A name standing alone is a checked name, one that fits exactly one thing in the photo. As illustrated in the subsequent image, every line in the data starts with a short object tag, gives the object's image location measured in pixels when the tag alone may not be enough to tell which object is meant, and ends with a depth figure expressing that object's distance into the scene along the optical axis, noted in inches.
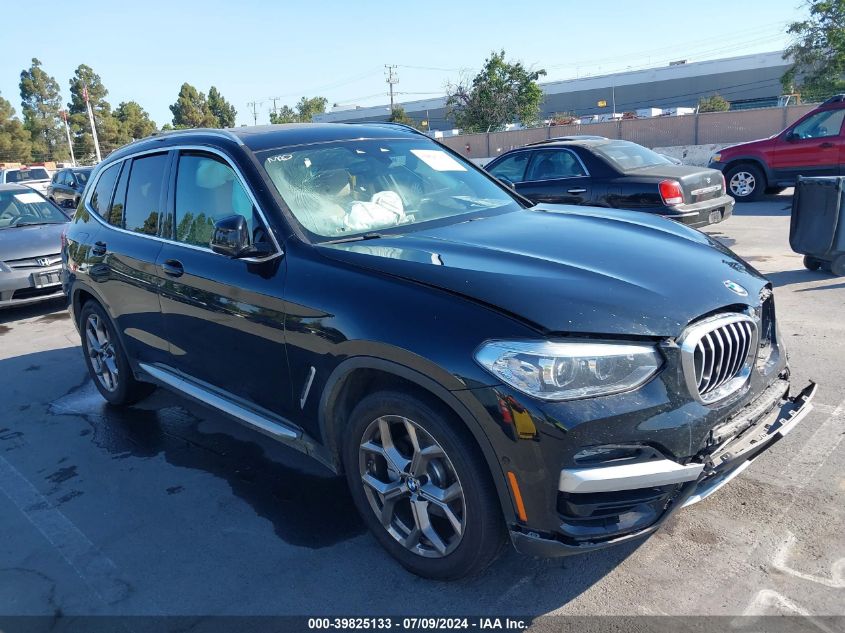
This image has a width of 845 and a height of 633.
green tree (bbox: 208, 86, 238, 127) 3196.4
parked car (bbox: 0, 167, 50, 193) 1048.8
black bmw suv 95.1
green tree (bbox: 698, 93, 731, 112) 2187.4
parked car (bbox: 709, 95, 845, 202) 498.6
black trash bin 285.0
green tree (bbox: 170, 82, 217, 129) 2930.6
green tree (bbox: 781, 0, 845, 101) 1546.5
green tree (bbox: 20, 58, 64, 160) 2972.4
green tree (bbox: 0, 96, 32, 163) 2561.5
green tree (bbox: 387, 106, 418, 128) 2488.3
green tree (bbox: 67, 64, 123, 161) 2691.9
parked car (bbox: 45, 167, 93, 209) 762.2
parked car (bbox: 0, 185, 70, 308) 320.2
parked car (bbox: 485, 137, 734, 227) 346.6
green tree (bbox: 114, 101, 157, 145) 2780.5
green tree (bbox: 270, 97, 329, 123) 4286.4
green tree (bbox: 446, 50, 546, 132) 1877.5
